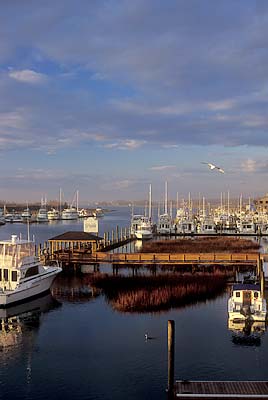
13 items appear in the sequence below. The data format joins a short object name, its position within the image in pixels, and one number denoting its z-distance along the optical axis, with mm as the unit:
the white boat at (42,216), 191375
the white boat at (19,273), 36125
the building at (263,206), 193075
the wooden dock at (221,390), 18544
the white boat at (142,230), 94188
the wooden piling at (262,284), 33675
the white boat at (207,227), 106688
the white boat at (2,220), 178300
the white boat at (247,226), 106512
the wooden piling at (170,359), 19344
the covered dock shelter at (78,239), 53428
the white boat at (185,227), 106250
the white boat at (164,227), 106156
